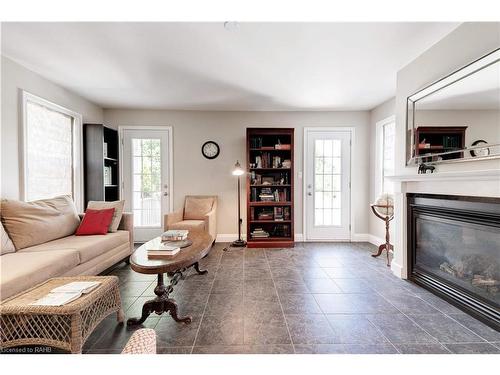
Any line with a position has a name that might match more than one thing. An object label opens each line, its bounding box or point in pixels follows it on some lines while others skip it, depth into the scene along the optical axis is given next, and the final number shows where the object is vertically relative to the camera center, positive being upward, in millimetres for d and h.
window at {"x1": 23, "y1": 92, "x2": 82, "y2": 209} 2807 +437
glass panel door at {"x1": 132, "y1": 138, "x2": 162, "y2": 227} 4359 +6
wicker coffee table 1349 -845
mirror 1767 +585
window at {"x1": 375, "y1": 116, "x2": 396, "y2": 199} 3881 +492
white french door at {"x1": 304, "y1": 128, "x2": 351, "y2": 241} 4410 +75
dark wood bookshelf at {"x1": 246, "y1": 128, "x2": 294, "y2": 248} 4070 -70
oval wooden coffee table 1682 -615
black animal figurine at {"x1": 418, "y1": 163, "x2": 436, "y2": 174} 2305 +137
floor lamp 3965 -554
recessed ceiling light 1972 +1348
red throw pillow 2807 -495
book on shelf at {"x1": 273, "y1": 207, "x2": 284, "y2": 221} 4215 -580
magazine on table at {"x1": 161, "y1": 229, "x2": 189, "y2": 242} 2266 -533
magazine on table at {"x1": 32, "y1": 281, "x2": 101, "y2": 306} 1398 -715
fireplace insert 1851 -642
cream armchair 3580 -550
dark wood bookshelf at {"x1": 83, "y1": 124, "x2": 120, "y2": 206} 3715 +342
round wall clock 4379 +607
